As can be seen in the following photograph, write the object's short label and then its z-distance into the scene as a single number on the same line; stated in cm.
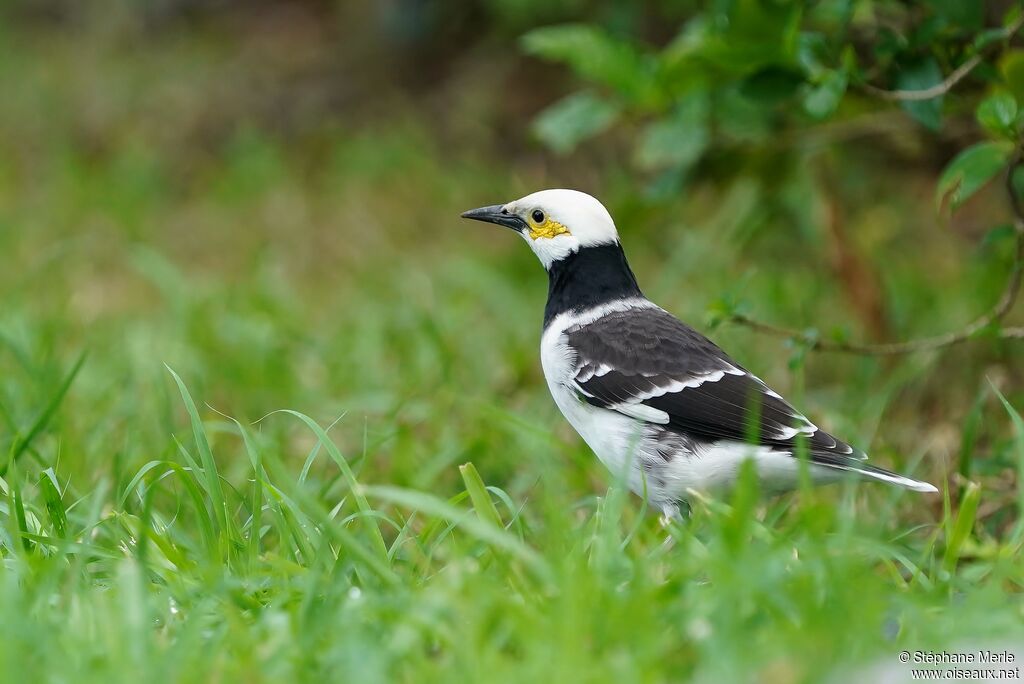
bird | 804
